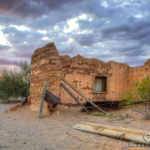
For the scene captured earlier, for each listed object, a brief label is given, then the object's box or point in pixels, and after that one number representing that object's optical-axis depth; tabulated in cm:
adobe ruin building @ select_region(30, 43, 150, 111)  598
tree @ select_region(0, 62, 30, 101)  1509
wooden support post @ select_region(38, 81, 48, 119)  543
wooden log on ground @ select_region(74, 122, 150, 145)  311
